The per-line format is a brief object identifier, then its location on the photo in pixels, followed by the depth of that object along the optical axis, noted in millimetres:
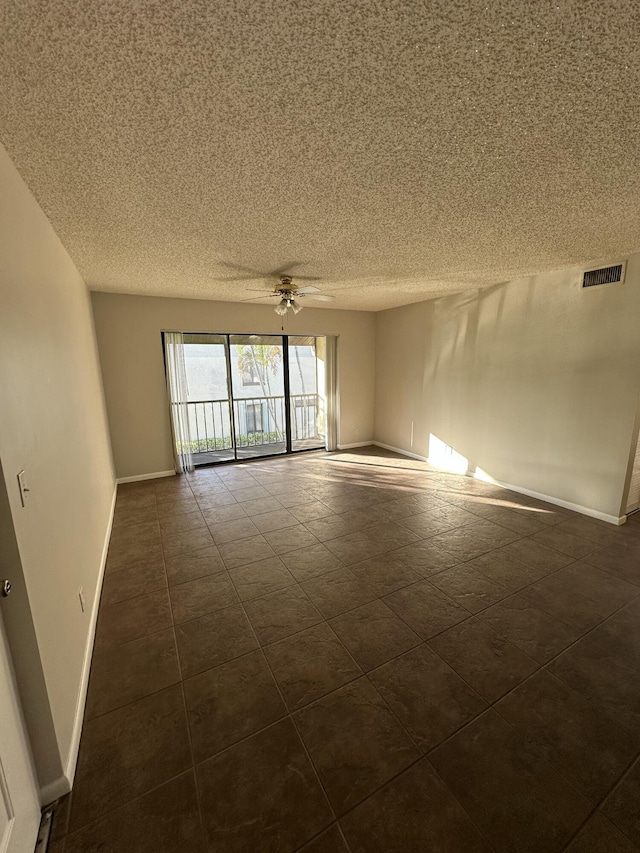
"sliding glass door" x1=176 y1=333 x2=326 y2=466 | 5367
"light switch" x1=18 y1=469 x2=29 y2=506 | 1167
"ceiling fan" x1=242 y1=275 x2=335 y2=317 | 3402
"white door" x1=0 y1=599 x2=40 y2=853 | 966
